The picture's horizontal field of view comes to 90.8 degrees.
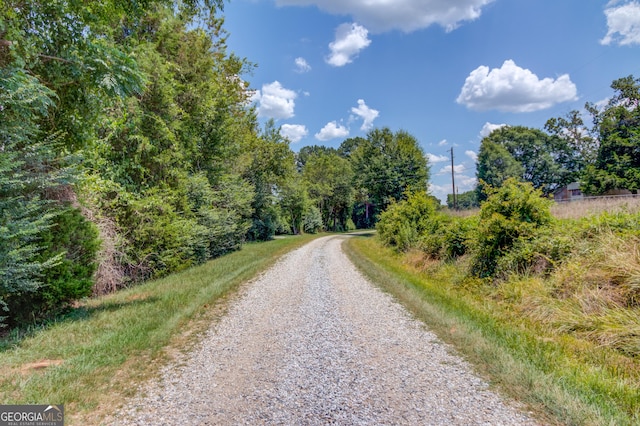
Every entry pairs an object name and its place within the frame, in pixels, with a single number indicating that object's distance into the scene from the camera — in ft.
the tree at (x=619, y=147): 104.88
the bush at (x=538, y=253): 20.52
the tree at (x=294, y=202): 113.91
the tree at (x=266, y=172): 86.99
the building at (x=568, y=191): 150.61
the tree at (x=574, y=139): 160.79
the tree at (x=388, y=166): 112.06
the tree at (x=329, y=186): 164.86
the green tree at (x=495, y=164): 157.89
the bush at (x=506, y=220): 24.52
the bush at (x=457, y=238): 31.91
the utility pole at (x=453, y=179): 127.54
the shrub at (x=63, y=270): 16.94
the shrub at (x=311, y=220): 146.41
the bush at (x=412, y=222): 46.42
